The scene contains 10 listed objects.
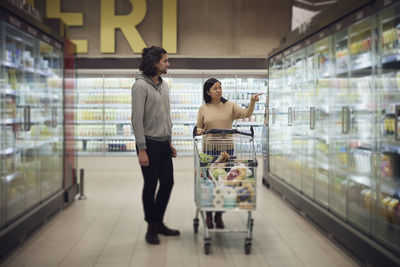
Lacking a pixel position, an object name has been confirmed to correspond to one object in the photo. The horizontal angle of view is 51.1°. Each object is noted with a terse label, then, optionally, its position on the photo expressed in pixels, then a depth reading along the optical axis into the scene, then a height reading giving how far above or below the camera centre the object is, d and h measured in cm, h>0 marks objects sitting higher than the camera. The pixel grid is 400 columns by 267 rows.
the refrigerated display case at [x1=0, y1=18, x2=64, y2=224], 368 +5
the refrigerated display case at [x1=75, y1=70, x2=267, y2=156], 859 +38
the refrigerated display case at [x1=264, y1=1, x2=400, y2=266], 299 -3
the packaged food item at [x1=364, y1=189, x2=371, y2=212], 332 -60
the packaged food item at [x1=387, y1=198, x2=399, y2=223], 300 -61
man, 362 +1
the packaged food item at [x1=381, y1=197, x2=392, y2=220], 307 -60
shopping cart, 334 -50
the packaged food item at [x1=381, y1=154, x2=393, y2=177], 305 -31
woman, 414 +12
